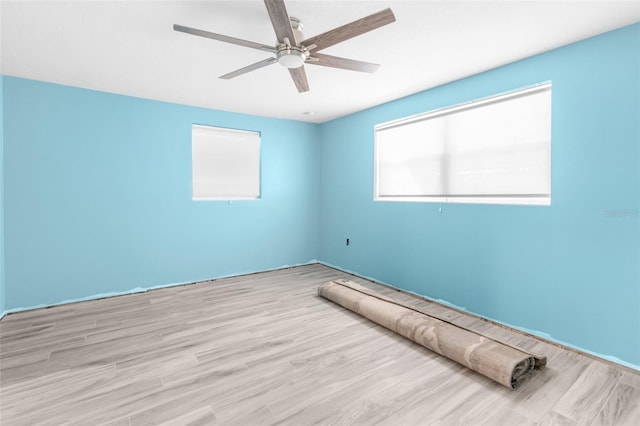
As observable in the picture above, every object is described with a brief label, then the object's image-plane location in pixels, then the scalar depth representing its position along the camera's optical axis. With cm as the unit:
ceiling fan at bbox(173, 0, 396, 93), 175
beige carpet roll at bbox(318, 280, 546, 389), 201
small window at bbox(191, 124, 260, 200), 441
